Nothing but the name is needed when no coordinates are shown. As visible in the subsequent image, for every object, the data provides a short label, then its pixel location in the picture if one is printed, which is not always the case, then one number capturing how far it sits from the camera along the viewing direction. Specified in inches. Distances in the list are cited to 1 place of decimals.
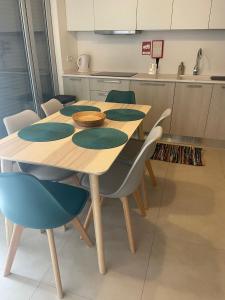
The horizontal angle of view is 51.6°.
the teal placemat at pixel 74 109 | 81.2
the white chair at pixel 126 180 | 52.9
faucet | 124.7
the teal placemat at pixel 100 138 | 56.3
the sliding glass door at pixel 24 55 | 100.7
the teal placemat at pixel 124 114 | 75.7
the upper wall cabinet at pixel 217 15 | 106.7
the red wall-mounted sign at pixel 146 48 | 131.7
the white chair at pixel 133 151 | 73.7
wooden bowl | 67.9
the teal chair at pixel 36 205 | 39.1
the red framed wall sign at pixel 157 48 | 128.6
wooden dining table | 47.6
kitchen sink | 116.3
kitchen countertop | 113.0
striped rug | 111.6
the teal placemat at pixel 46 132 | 60.4
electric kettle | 140.0
